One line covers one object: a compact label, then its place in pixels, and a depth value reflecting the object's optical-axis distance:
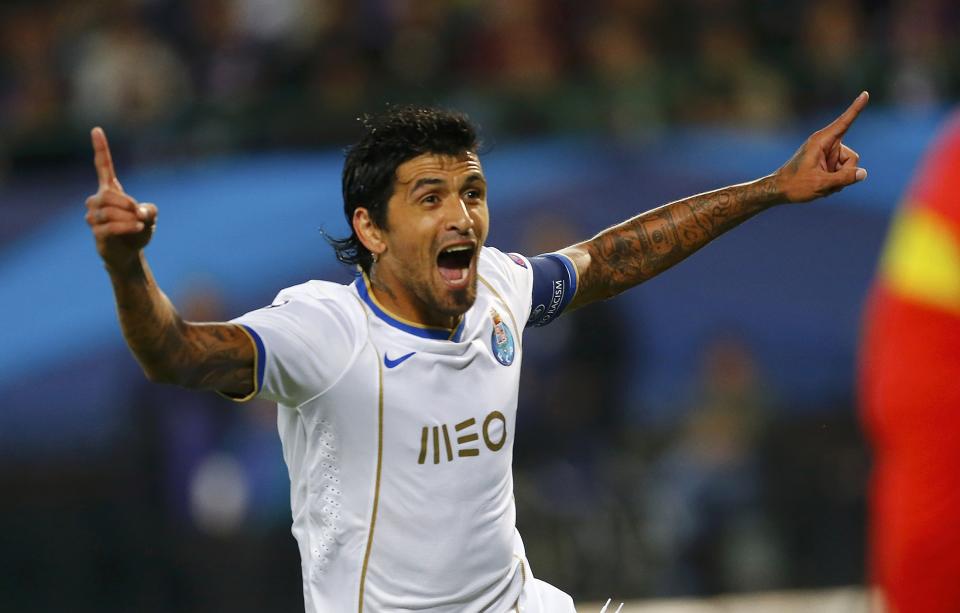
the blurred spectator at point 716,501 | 17.47
